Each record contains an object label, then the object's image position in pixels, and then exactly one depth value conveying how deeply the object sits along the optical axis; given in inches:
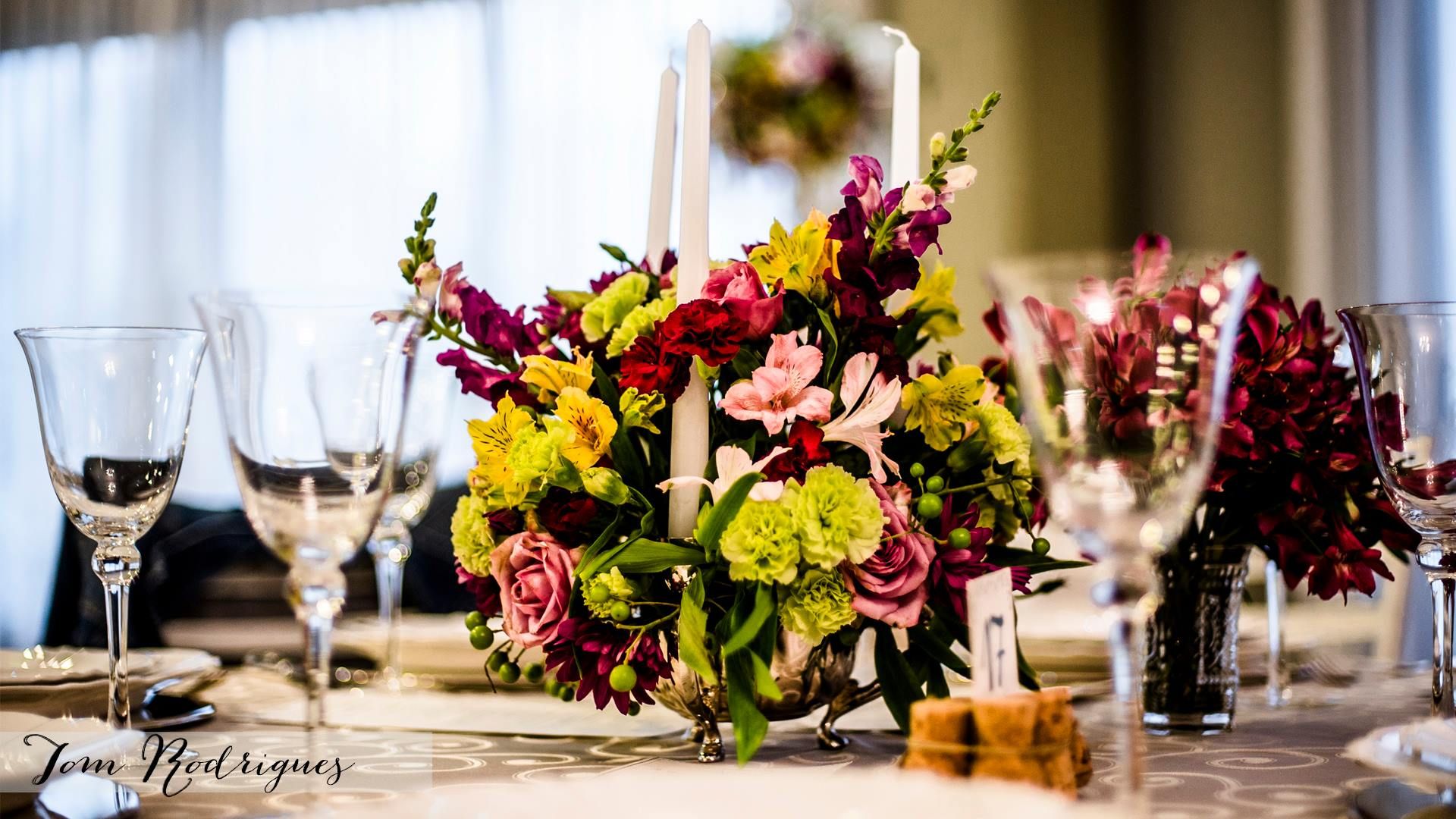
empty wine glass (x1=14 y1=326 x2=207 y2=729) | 32.1
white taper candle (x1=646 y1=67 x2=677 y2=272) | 39.7
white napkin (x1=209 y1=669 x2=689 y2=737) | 39.8
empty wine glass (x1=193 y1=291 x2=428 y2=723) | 27.9
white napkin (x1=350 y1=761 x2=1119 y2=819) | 20.5
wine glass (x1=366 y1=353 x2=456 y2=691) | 55.1
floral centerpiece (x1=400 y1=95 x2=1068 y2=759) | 29.3
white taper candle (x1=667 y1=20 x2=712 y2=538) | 31.8
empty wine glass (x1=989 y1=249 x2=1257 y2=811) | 22.8
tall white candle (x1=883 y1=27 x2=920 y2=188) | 37.3
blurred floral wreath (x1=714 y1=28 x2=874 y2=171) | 145.9
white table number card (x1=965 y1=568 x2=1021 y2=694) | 25.9
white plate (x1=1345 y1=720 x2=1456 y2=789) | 23.5
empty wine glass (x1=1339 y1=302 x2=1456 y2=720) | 31.0
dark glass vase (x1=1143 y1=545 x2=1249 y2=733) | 36.9
